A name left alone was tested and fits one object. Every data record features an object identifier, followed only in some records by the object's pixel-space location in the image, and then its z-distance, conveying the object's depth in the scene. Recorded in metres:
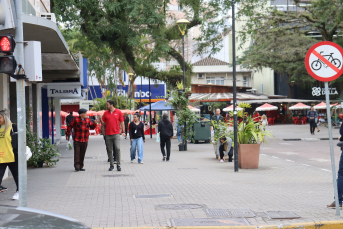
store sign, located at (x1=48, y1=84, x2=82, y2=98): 21.55
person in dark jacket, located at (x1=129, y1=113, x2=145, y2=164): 15.05
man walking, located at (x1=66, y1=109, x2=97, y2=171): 12.82
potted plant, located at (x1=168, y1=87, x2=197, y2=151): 21.41
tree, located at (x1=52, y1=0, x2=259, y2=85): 19.41
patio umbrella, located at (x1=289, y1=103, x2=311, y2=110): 50.53
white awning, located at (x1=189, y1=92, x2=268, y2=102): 49.84
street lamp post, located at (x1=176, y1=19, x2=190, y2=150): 22.09
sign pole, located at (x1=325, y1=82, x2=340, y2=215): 6.77
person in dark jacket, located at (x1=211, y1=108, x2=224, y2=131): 23.00
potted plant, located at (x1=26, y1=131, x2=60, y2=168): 13.79
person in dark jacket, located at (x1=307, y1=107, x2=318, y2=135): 30.84
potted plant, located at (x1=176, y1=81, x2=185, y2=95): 22.96
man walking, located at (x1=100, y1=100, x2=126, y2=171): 12.82
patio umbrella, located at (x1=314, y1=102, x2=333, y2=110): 49.13
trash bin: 24.98
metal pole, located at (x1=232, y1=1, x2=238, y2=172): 12.54
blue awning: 30.77
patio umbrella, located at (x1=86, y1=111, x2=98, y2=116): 39.78
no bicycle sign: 7.05
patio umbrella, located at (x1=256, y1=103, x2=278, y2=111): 51.00
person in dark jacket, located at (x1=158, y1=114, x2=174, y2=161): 16.05
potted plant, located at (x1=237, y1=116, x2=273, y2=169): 13.20
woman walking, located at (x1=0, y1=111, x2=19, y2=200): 8.41
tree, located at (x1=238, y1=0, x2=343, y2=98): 29.72
